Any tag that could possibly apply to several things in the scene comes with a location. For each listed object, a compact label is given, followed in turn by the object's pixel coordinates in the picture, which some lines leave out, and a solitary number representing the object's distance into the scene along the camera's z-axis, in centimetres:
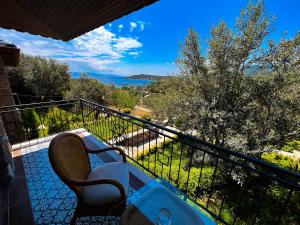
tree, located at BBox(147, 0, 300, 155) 487
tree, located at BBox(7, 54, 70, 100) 1320
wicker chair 138
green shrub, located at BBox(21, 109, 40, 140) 573
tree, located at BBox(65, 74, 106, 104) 1576
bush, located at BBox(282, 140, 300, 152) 729
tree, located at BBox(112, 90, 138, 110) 2089
